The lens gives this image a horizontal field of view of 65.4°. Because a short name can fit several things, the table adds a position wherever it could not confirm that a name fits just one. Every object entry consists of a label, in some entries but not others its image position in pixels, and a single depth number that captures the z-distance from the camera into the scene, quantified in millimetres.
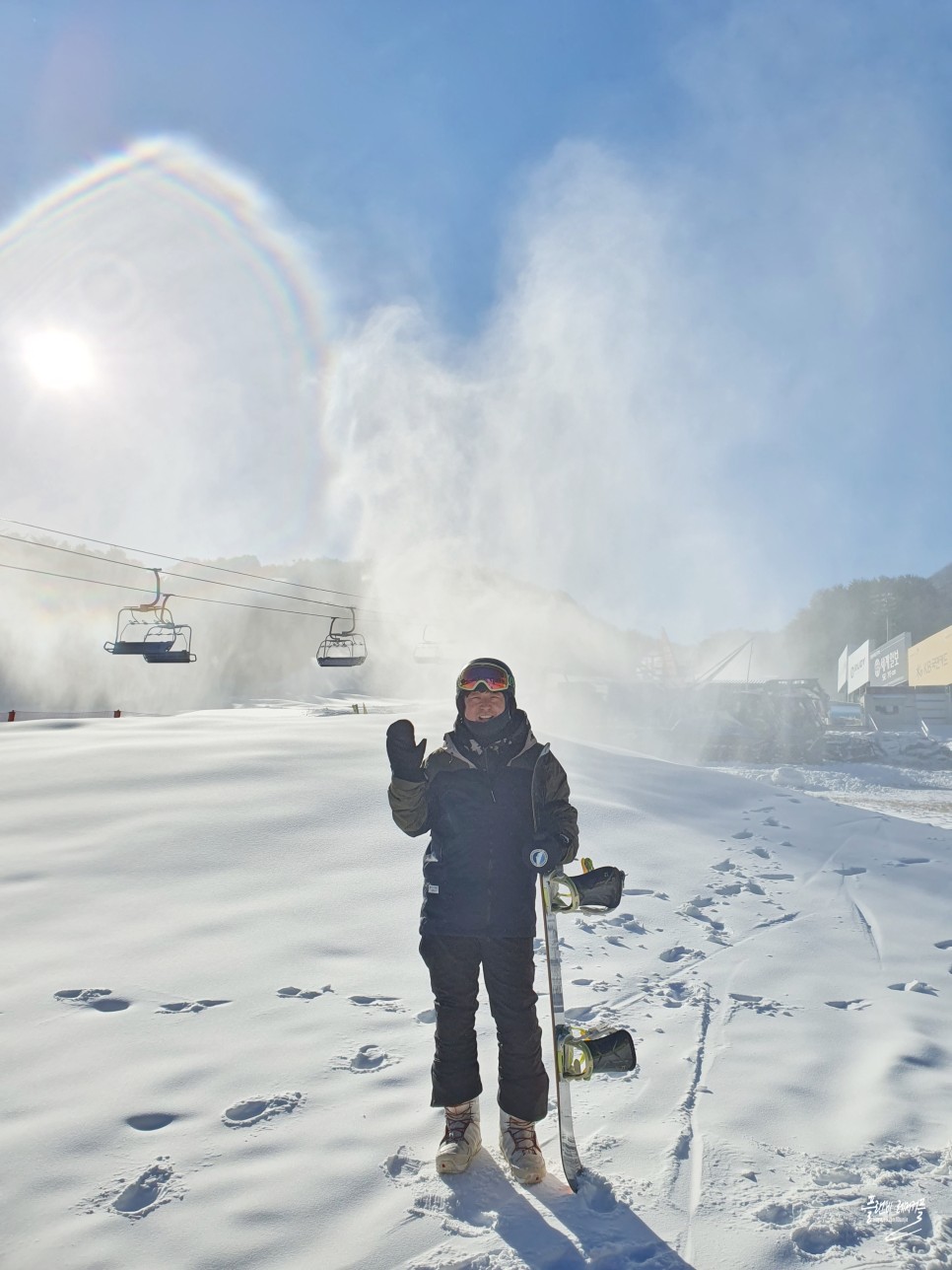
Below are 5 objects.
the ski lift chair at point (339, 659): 22380
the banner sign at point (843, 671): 63294
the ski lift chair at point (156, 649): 20078
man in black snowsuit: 2611
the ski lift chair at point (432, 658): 30750
